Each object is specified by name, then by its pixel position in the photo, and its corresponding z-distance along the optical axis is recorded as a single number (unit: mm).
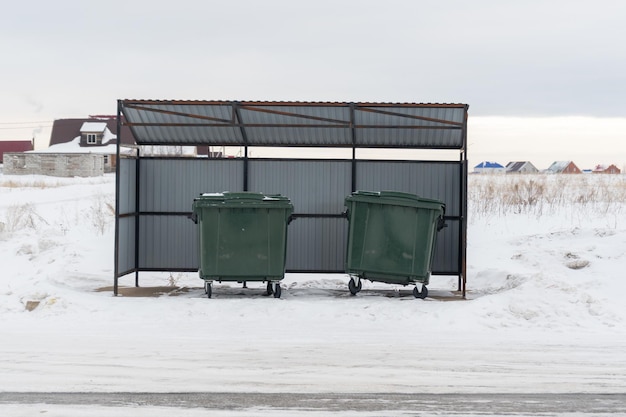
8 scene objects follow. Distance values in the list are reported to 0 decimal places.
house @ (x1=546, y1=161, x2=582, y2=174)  93575
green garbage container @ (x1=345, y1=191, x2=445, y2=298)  11844
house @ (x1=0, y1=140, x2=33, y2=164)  73625
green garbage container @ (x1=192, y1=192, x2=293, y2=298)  11680
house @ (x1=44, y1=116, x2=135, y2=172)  60281
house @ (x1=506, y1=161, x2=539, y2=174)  96538
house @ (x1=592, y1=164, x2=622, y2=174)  72481
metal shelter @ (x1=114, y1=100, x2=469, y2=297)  13273
